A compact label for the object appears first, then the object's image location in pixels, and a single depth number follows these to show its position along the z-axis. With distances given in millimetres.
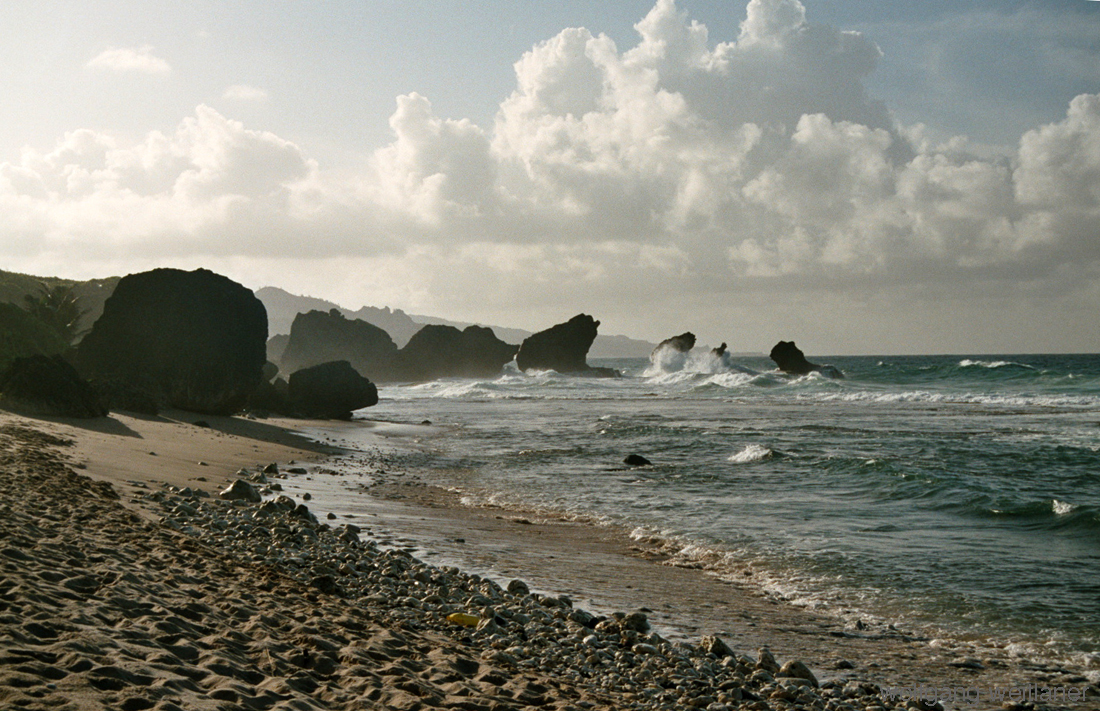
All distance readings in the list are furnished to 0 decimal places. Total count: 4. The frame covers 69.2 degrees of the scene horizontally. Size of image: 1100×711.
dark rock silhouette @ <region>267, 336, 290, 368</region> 115188
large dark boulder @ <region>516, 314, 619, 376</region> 99438
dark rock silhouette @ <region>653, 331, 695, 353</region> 93688
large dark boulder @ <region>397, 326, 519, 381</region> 101812
